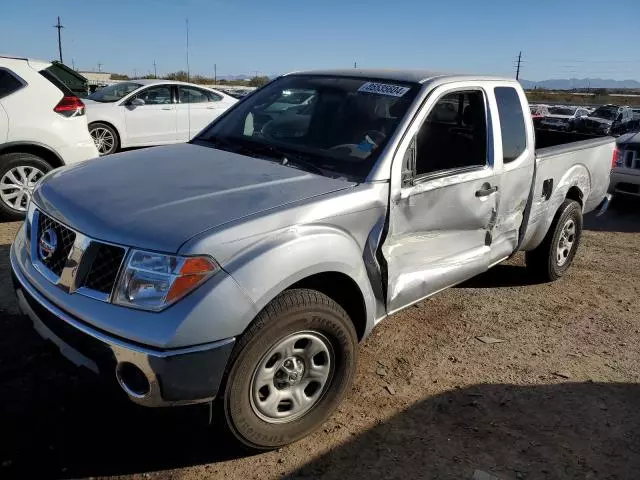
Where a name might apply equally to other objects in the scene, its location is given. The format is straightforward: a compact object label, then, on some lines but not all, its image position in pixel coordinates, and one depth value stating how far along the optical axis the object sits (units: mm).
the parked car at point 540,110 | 23531
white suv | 5754
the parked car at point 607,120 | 19322
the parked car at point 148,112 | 10297
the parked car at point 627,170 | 7992
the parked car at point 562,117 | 20973
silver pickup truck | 2234
